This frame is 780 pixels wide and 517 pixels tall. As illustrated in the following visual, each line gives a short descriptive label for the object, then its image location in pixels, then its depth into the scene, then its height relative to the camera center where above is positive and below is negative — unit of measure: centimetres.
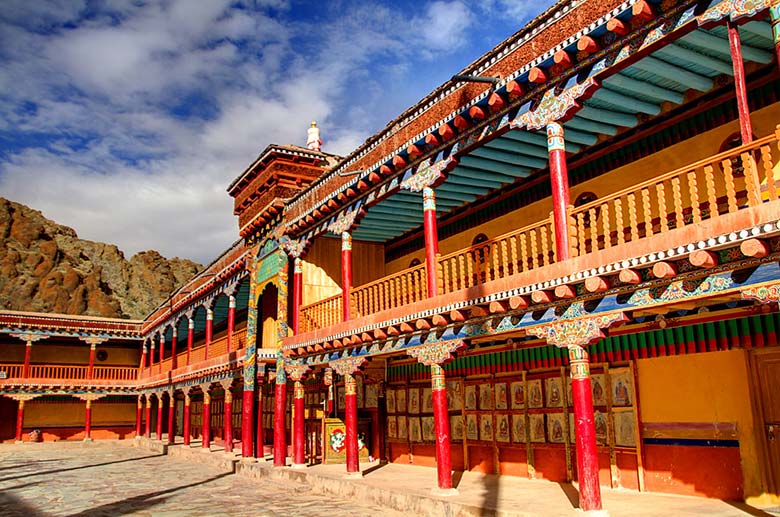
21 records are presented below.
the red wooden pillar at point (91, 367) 3075 +155
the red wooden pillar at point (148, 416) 2951 -80
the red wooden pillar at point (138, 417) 3131 -87
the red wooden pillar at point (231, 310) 2026 +264
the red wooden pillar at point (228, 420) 1964 -72
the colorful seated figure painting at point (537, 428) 1164 -72
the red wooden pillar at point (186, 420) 2393 -83
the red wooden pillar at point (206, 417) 2148 -67
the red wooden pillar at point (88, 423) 3064 -106
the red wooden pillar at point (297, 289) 1548 +248
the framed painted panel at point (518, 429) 1202 -76
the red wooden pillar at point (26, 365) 2902 +164
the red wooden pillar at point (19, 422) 2905 -89
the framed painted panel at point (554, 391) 1146 -8
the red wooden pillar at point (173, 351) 2628 +185
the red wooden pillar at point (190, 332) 2345 +245
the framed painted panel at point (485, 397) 1283 -17
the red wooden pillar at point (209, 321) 2264 +260
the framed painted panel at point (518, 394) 1214 -12
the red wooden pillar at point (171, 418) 2511 -77
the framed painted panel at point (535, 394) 1180 -12
